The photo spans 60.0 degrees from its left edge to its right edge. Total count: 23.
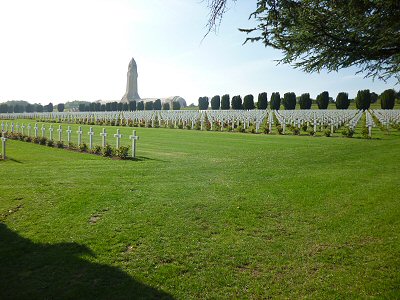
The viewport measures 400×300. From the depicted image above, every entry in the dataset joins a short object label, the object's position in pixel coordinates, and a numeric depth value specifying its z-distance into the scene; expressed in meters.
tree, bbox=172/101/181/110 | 73.19
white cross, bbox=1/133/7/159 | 13.62
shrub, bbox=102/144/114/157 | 13.88
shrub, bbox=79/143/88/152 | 15.70
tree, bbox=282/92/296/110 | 50.59
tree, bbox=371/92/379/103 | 62.62
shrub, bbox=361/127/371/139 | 19.75
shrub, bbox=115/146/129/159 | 13.05
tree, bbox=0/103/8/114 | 101.62
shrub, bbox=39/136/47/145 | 18.67
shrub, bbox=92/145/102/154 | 14.95
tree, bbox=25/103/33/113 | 104.06
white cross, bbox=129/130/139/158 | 13.30
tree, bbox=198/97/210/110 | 73.44
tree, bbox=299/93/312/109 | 49.00
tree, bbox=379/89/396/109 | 46.75
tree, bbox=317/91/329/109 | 50.06
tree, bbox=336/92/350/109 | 49.22
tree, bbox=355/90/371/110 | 46.46
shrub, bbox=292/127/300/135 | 23.03
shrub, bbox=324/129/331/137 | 21.09
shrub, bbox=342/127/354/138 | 20.59
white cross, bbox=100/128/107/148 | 15.24
